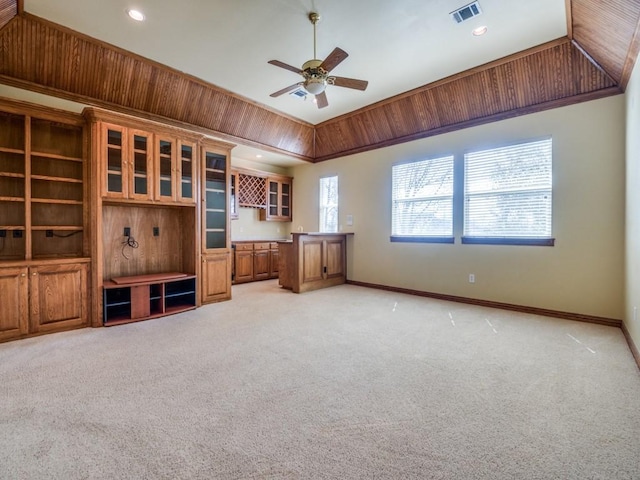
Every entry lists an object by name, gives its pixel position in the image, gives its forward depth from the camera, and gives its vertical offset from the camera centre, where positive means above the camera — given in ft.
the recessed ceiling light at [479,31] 11.10 +7.63
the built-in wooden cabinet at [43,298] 10.51 -2.25
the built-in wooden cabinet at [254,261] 21.47 -1.76
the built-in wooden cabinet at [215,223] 15.43 +0.75
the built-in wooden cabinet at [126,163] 12.36 +3.14
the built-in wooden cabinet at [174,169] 13.69 +3.18
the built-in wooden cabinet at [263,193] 22.24 +3.44
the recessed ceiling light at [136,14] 10.19 +7.59
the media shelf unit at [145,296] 12.73 -2.66
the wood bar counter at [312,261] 18.37 -1.55
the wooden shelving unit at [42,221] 10.80 +0.66
